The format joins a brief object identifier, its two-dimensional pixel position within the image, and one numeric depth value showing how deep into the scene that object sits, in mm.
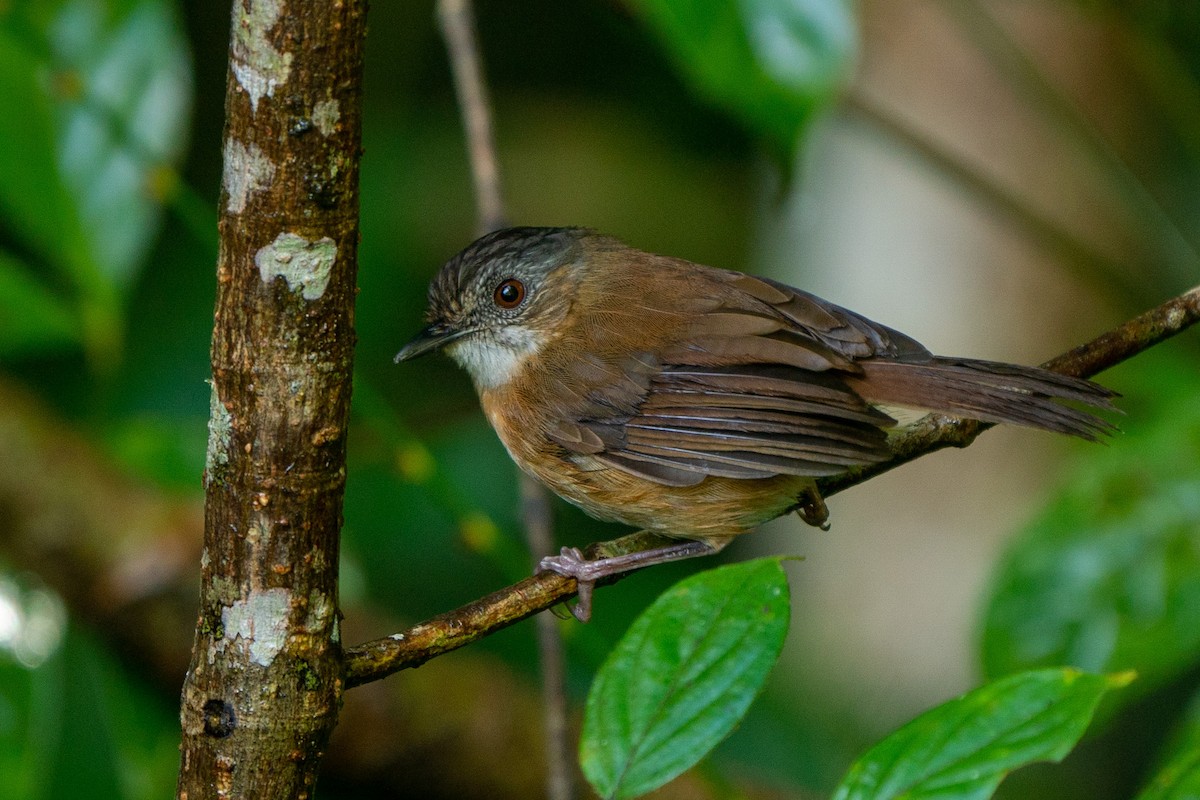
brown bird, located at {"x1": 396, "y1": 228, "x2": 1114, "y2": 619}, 5648
